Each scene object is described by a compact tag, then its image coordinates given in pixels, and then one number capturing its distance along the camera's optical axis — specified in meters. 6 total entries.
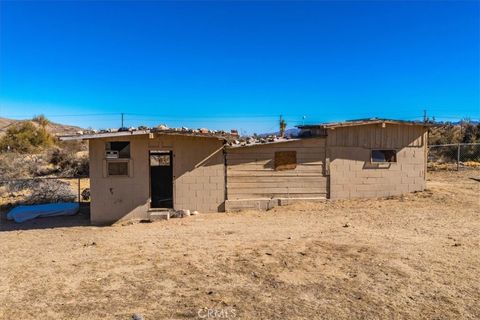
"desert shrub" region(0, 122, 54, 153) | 33.69
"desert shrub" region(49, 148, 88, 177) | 23.58
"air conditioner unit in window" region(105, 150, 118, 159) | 12.20
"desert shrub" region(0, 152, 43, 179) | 21.25
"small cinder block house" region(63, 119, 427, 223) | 12.32
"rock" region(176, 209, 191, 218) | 12.73
